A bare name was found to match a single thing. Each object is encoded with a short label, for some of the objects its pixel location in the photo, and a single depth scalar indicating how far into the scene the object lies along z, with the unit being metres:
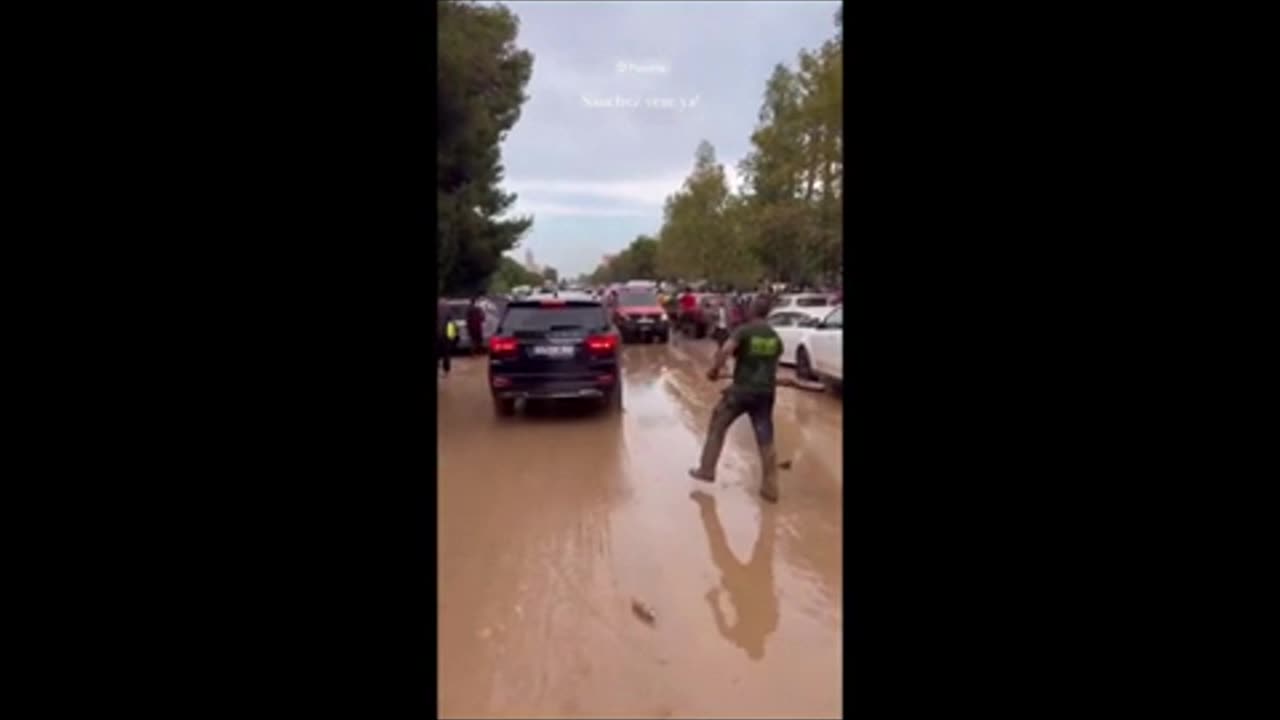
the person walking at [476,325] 13.52
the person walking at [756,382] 5.52
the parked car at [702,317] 21.64
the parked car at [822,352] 10.74
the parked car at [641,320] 20.30
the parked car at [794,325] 12.41
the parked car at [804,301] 14.76
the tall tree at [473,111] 6.98
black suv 8.94
